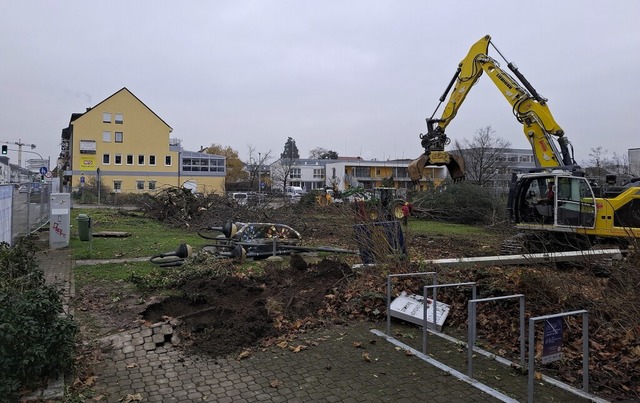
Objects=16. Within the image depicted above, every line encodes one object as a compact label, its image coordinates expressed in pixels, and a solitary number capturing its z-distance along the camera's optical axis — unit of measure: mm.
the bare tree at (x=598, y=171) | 26406
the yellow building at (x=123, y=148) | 64625
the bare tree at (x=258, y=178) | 54153
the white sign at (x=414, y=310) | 7016
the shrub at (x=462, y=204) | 28984
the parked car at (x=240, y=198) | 23888
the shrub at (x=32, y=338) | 4406
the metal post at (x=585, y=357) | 4684
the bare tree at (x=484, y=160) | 54594
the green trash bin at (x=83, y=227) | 16266
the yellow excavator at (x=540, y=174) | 12930
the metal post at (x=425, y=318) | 5885
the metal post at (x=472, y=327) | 5055
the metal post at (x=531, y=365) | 4371
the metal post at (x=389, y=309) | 6777
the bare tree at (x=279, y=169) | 78188
